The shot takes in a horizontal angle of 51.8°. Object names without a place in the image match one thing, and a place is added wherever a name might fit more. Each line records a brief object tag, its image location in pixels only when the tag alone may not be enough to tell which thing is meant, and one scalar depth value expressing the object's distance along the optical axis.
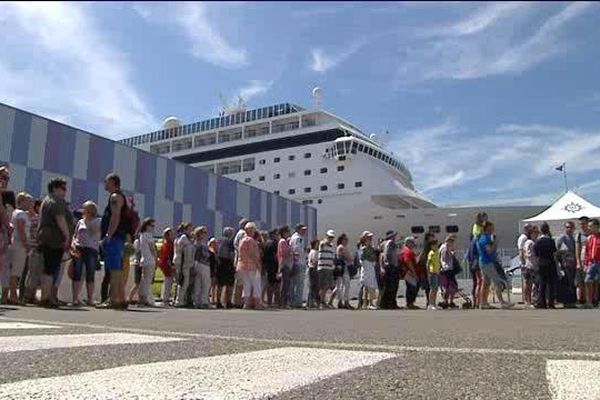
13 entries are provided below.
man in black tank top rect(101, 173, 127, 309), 6.88
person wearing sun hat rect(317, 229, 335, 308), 10.84
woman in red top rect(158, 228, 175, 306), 9.81
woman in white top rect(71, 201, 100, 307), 7.61
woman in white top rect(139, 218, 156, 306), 8.70
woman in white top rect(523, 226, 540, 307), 10.49
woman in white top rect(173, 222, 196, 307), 9.42
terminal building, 19.98
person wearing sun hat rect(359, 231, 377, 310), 11.05
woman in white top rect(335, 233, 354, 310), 11.39
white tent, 17.78
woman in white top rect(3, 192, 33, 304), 7.29
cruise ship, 39.91
